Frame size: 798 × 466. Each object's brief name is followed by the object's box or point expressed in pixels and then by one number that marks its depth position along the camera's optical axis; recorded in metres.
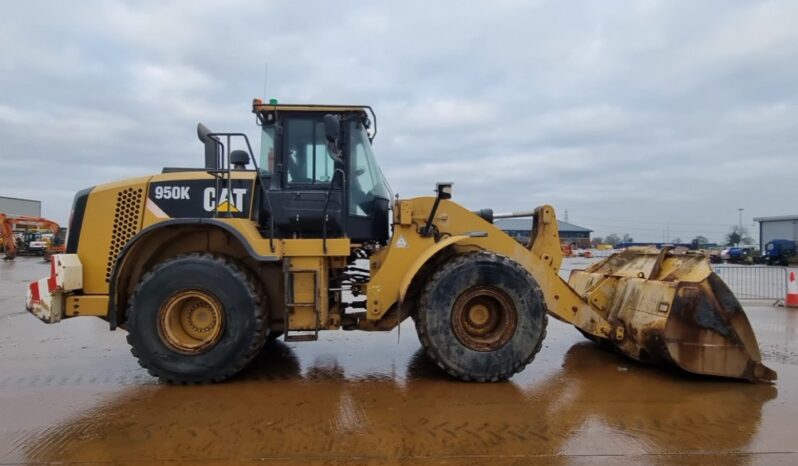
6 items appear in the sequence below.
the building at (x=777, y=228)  42.34
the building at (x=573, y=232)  77.36
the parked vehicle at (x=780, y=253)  33.94
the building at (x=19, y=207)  60.43
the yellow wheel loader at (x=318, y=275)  4.74
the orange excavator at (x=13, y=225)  29.89
